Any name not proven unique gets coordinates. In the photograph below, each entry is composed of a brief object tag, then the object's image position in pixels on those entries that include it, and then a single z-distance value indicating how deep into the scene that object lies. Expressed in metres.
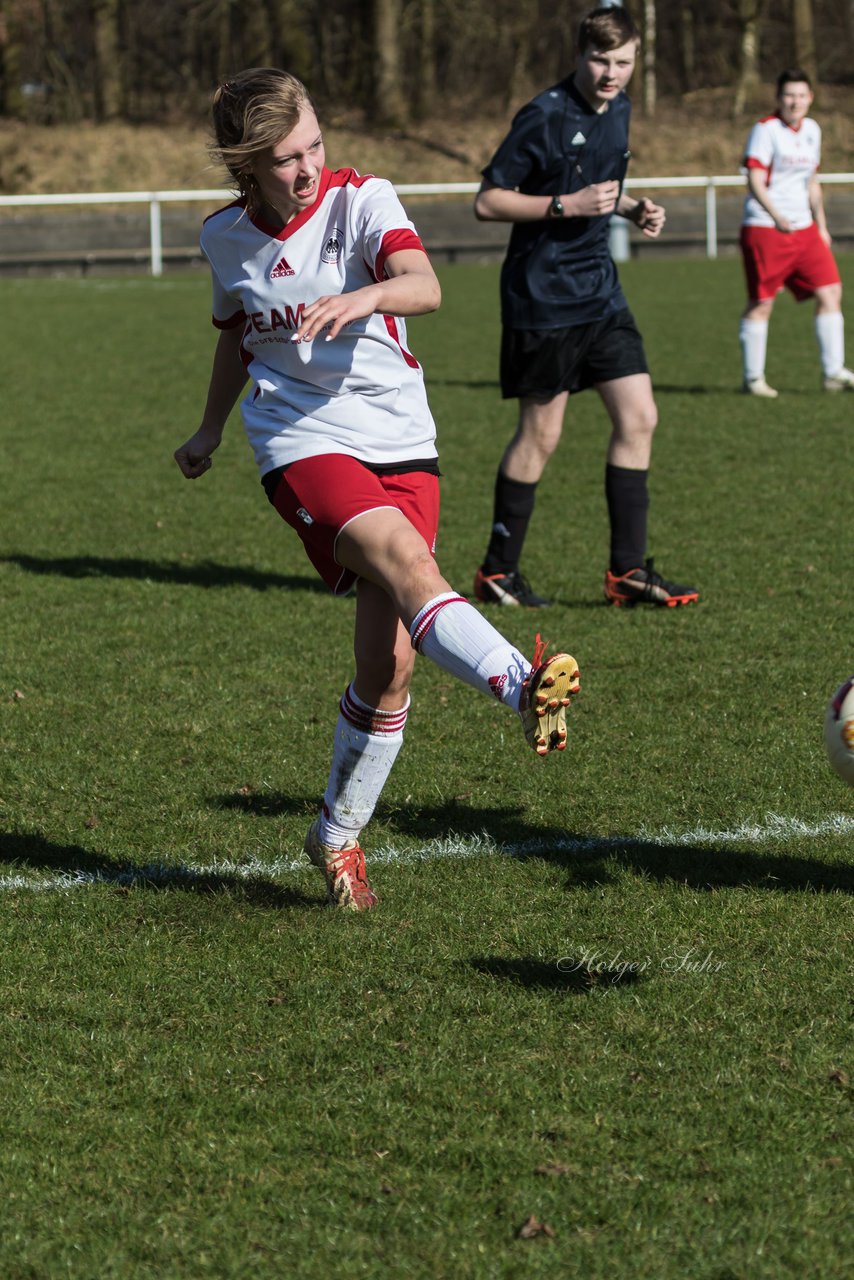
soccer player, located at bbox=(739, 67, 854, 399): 23.57
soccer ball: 6.82
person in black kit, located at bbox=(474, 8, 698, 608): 12.91
